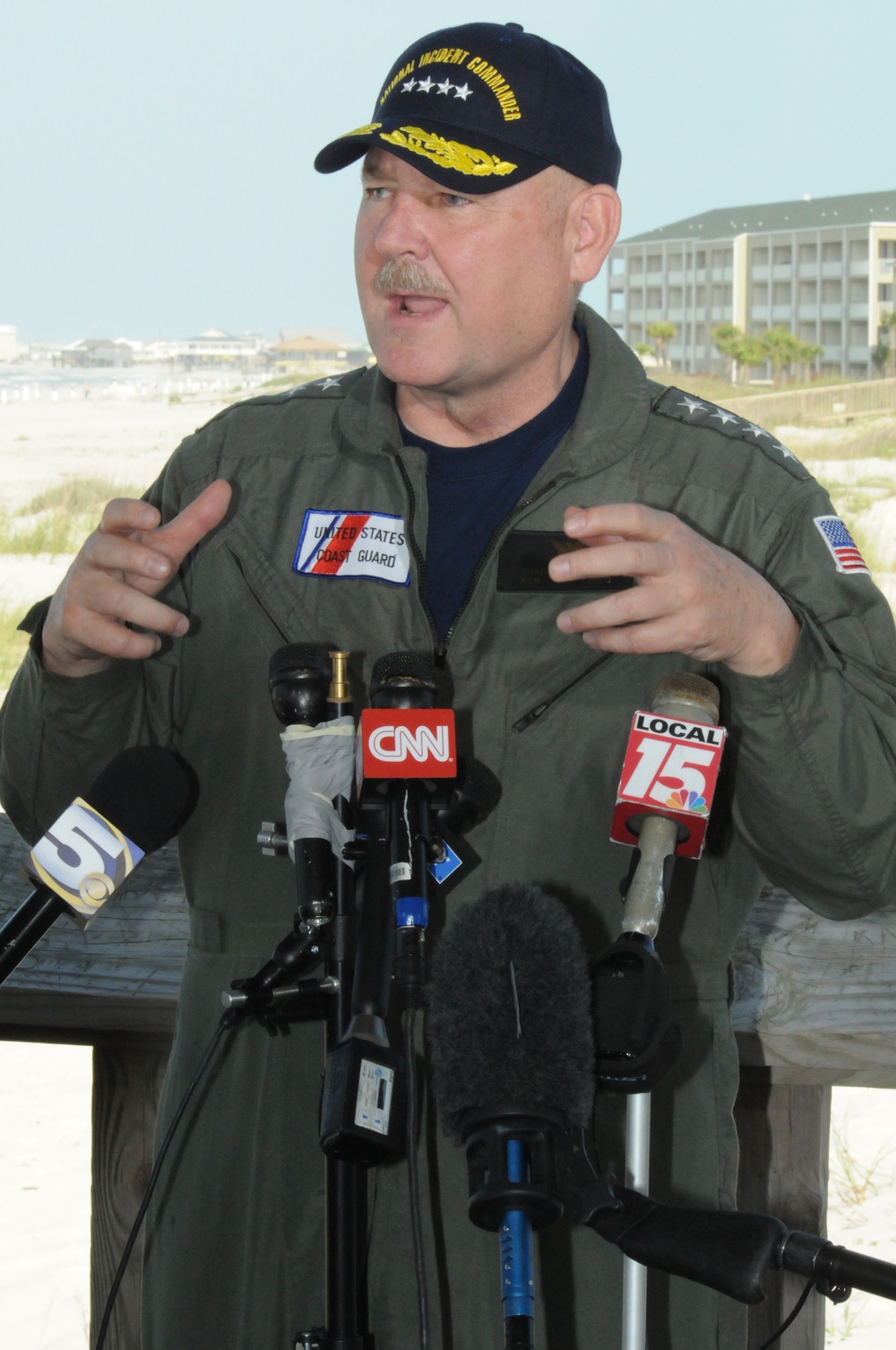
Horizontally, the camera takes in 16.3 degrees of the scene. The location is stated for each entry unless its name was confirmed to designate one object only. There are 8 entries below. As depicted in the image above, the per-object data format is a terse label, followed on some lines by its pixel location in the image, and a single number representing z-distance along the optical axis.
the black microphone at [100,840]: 1.81
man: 2.07
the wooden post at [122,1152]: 2.31
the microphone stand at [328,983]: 1.74
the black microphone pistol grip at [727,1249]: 1.64
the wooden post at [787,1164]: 2.29
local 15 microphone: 1.80
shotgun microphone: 1.64
